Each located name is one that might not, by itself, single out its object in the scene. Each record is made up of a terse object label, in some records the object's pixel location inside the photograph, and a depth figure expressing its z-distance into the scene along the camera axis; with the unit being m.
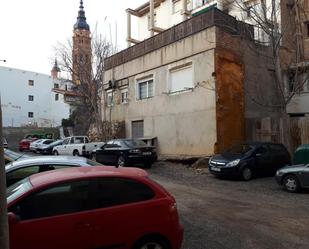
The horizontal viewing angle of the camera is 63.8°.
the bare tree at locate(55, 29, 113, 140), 18.91
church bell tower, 20.58
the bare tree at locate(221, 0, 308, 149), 10.71
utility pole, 1.63
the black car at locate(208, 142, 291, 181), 9.09
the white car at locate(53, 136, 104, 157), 15.57
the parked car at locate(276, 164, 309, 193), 7.33
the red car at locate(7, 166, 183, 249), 2.95
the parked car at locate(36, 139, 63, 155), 19.53
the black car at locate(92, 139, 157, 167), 11.36
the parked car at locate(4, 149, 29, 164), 5.94
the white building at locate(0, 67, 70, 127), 37.06
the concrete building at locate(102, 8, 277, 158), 11.98
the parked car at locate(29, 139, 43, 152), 21.54
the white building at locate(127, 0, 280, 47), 13.24
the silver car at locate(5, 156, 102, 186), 4.42
